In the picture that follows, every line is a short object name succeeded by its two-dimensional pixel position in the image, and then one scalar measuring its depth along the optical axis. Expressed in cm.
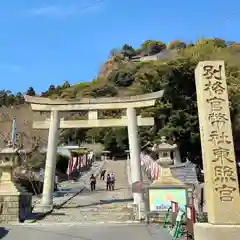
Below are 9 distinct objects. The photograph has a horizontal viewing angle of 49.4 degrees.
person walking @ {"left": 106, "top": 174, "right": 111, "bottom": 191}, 2029
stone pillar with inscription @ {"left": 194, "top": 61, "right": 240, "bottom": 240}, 494
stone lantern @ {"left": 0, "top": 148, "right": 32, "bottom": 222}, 1063
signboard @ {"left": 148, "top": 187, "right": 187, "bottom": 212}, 1004
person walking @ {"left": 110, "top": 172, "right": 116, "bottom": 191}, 2036
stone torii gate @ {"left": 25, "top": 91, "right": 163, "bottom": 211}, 1508
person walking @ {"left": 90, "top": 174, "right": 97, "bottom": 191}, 2097
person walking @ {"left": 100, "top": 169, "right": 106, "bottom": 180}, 2716
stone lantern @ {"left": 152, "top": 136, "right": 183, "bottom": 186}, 1090
